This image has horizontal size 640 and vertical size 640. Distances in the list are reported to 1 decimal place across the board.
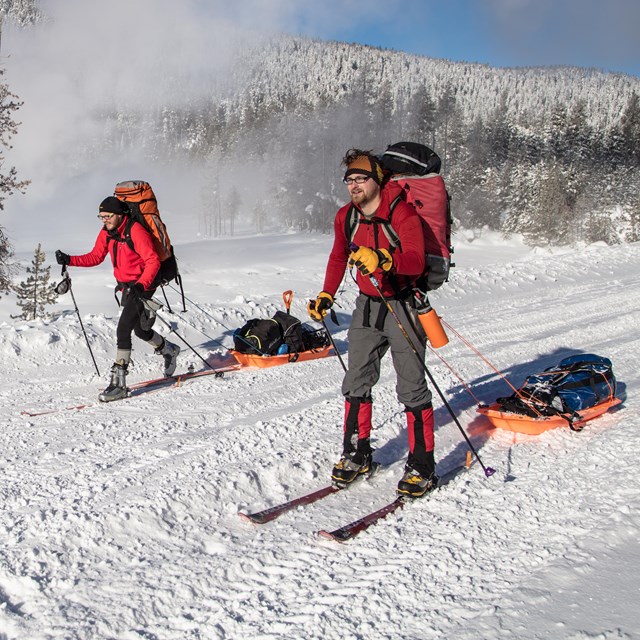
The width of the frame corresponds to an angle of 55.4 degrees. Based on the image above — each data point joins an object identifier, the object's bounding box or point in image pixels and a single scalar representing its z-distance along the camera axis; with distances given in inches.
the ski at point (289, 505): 143.9
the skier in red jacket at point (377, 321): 152.1
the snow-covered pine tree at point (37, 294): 887.7
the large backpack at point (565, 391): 209.3
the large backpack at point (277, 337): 311.6
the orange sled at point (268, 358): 307.6
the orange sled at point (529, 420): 205.0
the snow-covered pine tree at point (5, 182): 689.6
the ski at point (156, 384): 235.3
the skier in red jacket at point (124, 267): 247.1
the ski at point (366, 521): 134.2
